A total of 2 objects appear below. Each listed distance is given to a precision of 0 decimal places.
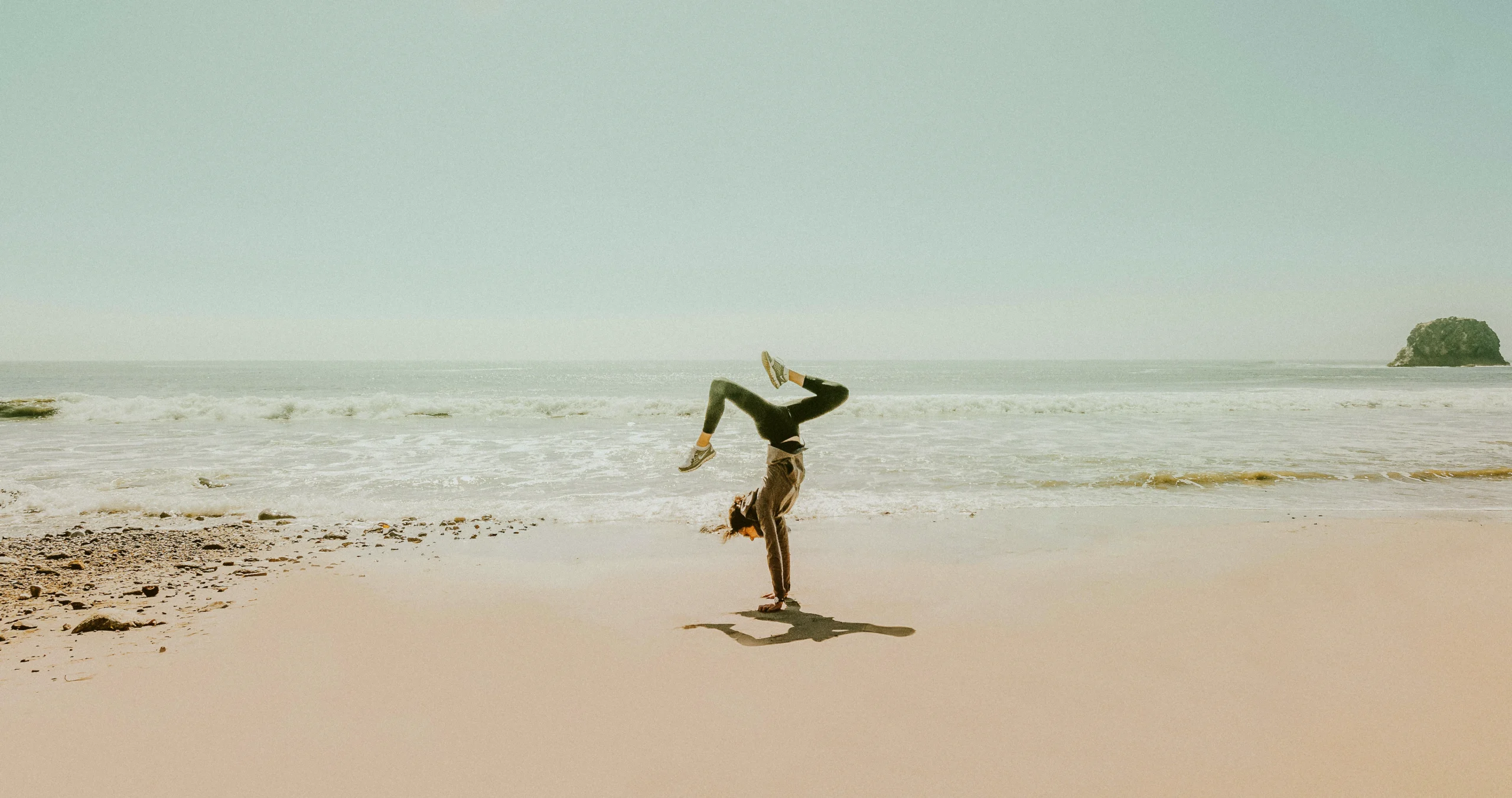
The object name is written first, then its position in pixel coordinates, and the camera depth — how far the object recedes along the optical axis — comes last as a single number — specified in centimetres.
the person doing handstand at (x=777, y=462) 447
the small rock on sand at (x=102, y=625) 432
